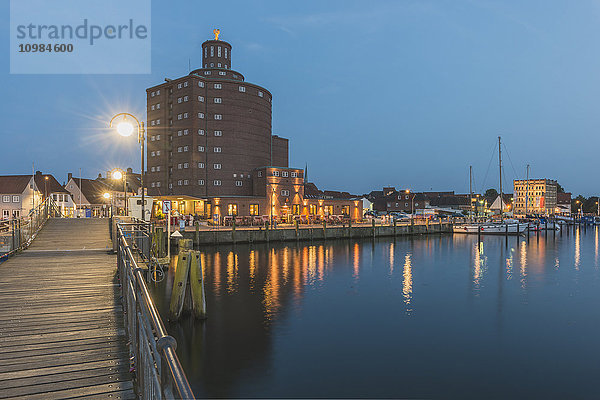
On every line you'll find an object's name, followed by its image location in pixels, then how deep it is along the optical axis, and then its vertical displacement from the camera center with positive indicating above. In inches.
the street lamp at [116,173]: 1029.7 +87.2
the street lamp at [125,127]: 530.5 +111.1
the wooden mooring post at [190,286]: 673.0 -153.6
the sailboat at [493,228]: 2701.8 -184.1
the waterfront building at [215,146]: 2576.3 +438.8
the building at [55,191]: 2871.6 +104.1
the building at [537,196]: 6476.4 +133.2
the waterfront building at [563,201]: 6937.5 +41.1
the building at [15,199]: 2696.9 +35.4
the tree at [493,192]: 7700.8 +236.3
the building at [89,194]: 3068.4 +87.4
